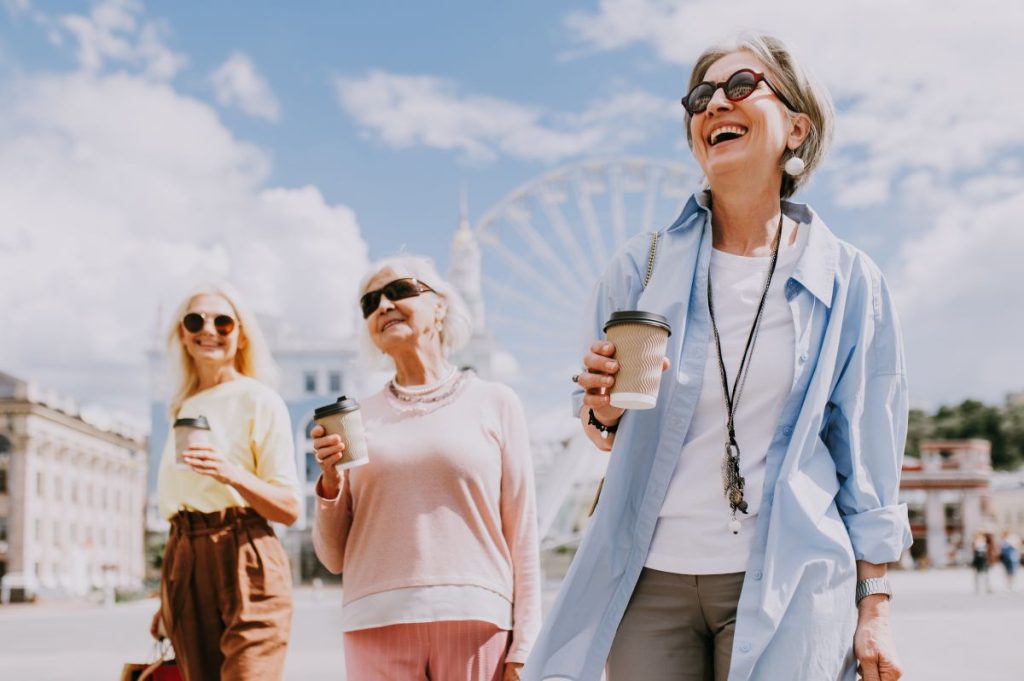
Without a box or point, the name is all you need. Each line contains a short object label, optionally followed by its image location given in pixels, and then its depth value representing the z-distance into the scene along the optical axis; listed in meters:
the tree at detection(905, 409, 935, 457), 106.44
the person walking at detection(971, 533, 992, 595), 25.97
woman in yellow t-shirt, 3.80
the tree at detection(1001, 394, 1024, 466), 105.06
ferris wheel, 35.00
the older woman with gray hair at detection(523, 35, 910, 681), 2.25
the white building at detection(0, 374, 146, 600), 64.44
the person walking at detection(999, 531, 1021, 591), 27.33
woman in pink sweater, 3.51
